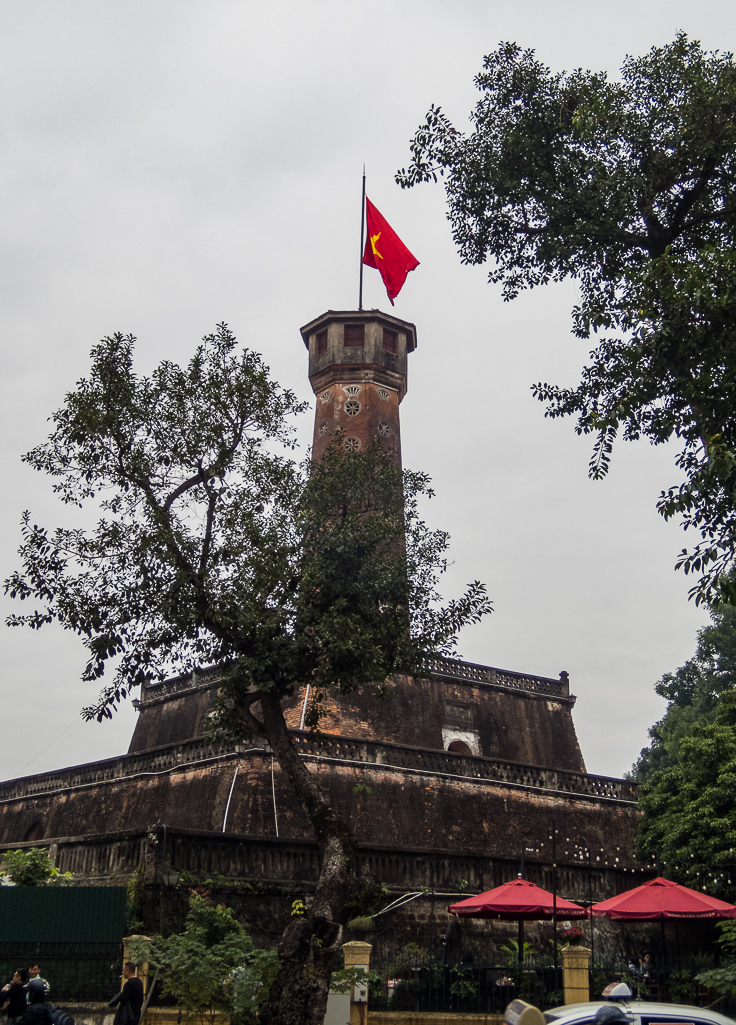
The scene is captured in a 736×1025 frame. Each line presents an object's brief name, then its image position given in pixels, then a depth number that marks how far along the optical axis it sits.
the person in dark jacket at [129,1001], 8.96
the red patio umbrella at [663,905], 12.34
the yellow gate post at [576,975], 11.77
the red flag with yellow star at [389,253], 21.27
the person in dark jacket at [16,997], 9.02
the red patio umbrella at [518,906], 12.14
